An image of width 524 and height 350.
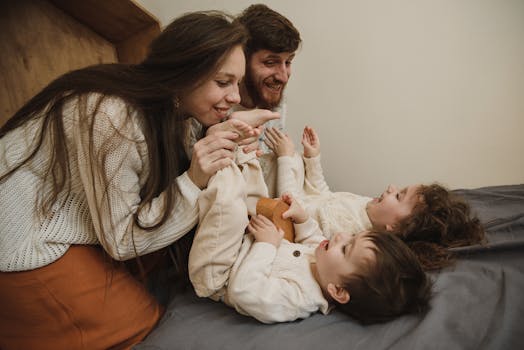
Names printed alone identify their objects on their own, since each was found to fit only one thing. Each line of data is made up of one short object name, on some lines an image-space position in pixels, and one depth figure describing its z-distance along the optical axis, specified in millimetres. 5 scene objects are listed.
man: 1008
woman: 600
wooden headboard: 1247
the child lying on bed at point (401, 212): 903
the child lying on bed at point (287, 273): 647
